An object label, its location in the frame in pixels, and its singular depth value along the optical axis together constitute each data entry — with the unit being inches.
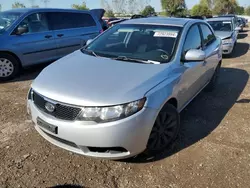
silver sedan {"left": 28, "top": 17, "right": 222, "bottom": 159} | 76.2
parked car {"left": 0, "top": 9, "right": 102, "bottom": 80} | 176.5
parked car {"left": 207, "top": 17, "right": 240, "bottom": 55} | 283.7
